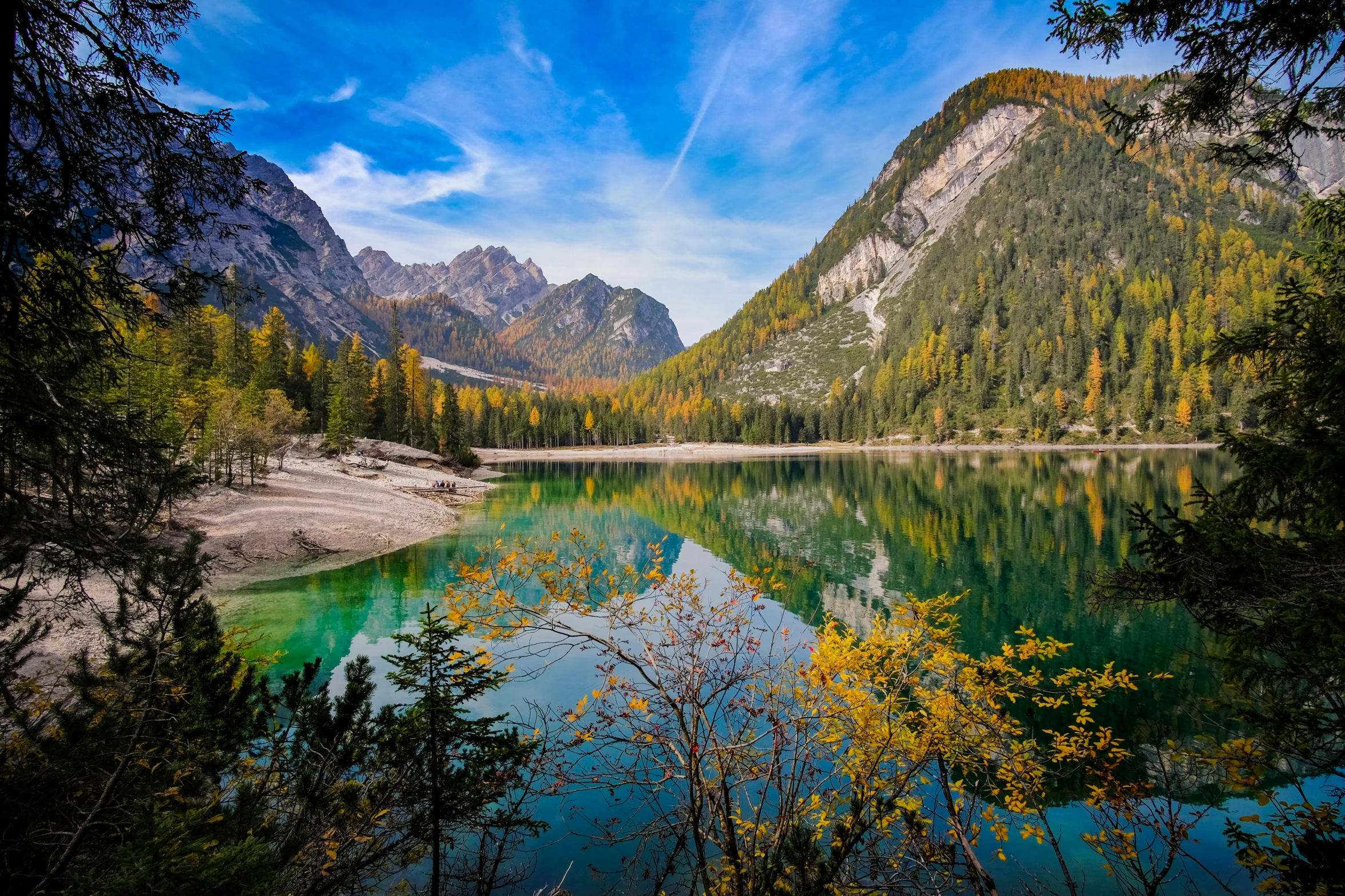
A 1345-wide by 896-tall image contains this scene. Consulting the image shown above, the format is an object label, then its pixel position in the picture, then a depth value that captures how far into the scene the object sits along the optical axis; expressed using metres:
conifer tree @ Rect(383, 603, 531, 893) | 4.41
